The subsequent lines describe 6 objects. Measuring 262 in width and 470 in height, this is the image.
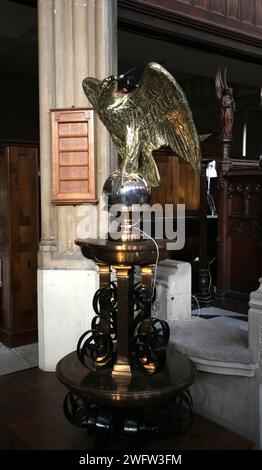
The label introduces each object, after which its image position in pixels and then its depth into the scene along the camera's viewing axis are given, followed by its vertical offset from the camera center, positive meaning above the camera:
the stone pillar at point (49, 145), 2.91 +0.37
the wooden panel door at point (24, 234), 3.51 -0.24
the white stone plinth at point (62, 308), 2.98 -0.68
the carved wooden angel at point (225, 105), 3.46 +0.74
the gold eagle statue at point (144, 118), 1.95 +0.36
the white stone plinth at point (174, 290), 2.71 -0.51
